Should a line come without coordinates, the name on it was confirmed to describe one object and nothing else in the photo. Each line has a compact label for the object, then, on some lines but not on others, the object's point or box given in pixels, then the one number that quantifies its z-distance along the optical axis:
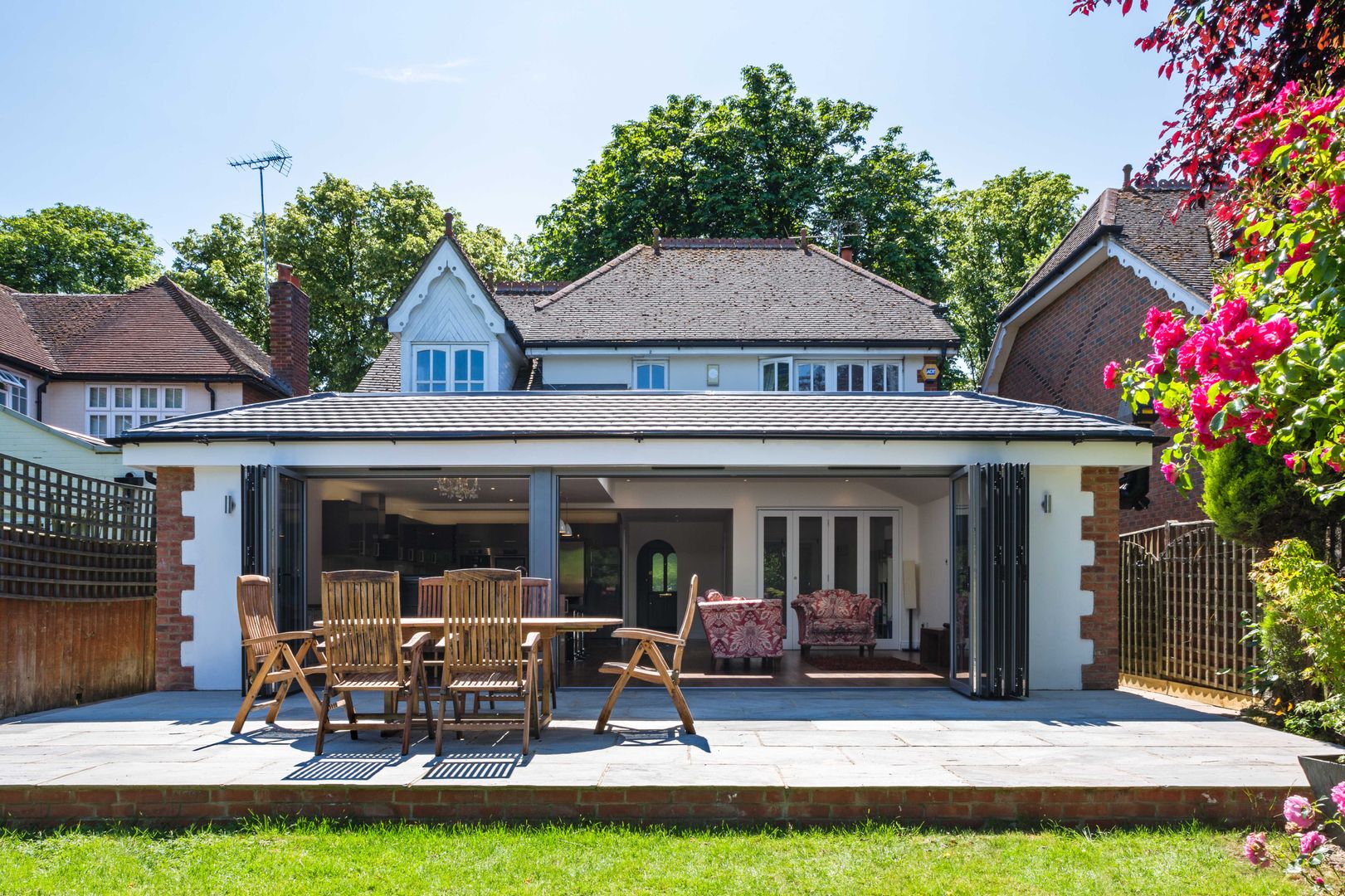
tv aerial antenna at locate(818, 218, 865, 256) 27.69
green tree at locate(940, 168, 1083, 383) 30.55
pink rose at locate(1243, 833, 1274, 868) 4.07
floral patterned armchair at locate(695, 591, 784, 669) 12.56
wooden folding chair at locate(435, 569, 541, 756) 6.91
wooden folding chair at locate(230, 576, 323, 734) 7.29
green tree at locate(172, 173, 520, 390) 30.78
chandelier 13.84
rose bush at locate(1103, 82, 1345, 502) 3.53
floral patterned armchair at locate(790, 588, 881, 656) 13.99
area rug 12.54
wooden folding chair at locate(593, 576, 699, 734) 7.50
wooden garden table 7.62
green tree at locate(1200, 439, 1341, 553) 8.22
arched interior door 18.81
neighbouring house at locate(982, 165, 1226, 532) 14.27
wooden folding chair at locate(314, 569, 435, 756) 6.91
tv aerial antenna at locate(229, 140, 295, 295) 28.97
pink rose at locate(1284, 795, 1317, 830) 4.09
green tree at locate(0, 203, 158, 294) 32.97
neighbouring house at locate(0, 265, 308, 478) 20.45
